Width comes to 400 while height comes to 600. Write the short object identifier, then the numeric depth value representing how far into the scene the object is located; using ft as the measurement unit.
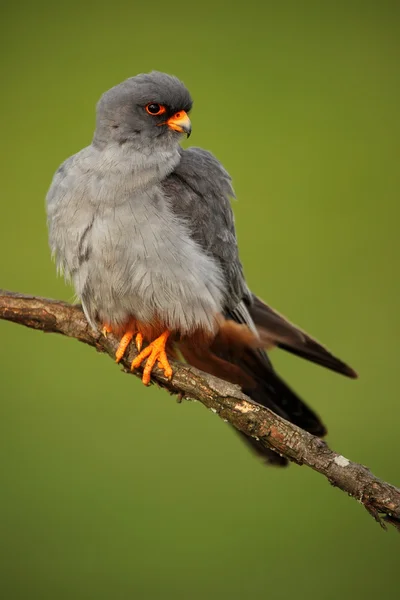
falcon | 19.83
